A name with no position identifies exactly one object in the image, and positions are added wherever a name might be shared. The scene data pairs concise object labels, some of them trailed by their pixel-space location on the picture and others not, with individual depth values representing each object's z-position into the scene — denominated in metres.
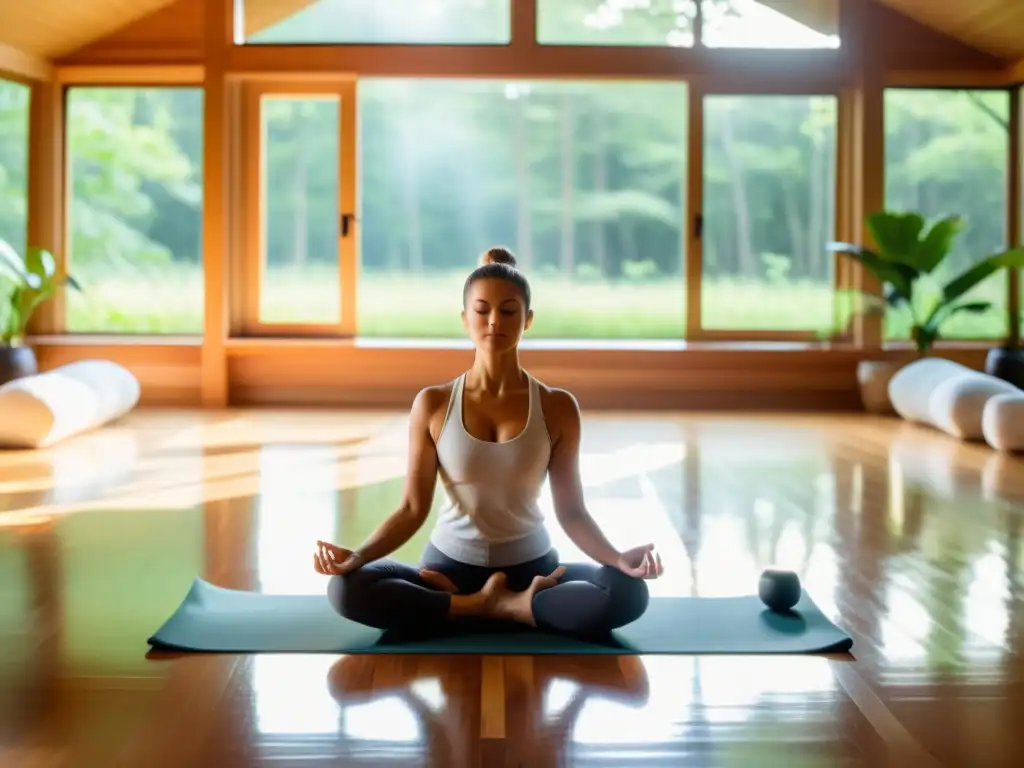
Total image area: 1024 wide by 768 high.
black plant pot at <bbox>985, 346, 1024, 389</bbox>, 6.80
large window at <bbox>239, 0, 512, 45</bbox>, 7.50
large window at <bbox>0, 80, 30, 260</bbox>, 7.47
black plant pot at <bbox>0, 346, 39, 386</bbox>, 6.59
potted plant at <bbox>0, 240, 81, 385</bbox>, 6.60
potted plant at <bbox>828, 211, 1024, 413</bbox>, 7.11
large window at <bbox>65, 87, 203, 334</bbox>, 7.80
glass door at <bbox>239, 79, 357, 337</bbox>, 7.66
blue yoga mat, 2.59
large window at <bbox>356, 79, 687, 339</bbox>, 7.93
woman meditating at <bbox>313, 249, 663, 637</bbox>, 2.60
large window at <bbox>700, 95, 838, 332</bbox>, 7.77
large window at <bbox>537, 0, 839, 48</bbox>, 7.53
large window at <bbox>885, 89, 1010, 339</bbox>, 7.75
